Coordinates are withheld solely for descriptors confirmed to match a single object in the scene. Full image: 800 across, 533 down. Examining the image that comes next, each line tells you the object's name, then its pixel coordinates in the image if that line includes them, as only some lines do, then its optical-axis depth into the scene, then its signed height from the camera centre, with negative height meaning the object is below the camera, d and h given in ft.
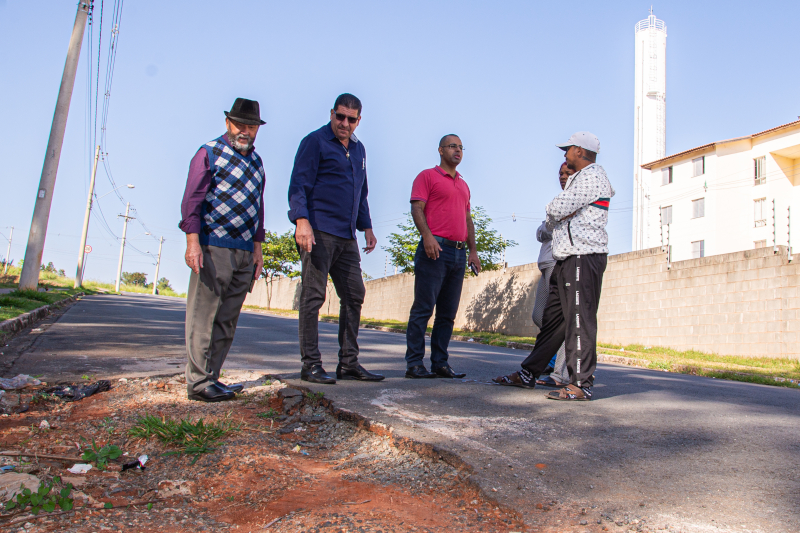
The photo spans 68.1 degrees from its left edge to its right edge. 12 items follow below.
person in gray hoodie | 14.66 +1.12
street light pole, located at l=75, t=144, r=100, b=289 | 99.09 +11.58
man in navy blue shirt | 13.39 +2.11
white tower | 168.14 +68.91
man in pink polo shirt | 15.37 +1.75
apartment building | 98.12 +26.14
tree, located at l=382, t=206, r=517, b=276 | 62.49 +8.69
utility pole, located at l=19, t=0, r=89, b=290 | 41.47 +8.64
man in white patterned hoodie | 12.42 +1.55
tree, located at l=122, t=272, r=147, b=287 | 296.12 +13.40
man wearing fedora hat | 11.38 +1.40
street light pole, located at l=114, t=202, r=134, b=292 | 156.56 +16.18
